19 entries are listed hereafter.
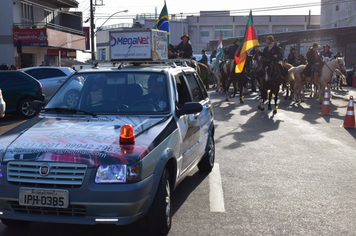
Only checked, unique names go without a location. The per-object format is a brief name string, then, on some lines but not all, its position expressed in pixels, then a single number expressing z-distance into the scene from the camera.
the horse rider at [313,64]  20.23
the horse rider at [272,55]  16.50
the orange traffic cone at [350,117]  12.97
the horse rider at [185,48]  17.92
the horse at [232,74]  20.97
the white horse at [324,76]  19.44
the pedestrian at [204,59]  26.50
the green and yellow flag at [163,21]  19.06
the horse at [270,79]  16.67
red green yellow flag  18.80
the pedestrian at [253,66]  23.61
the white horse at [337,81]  19.36
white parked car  18.91
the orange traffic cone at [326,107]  16.25
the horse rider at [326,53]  24.48
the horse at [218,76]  28.22
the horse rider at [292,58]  27.62
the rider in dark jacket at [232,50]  22.11
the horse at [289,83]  21.28
